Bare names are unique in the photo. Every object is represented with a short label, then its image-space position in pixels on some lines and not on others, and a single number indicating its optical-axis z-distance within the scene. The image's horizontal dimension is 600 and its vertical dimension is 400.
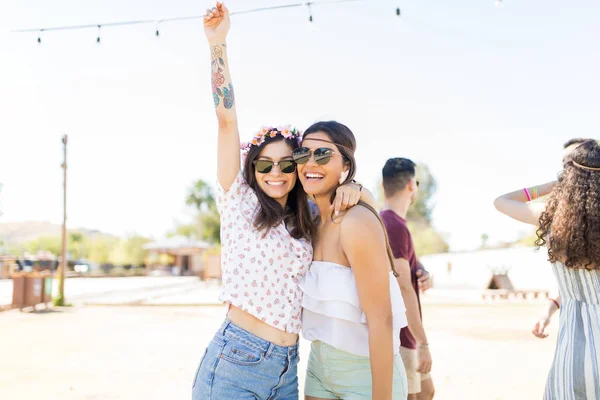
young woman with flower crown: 1.95
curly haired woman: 2.08
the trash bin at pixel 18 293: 16.31
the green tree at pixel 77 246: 80.25
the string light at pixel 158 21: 5.59
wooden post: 18.05
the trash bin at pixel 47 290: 17.16
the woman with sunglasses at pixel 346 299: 1.91
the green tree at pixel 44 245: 86.62
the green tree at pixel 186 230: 76.00
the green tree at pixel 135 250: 70.00
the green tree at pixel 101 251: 72.22
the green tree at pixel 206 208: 70.56
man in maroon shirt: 3.25
